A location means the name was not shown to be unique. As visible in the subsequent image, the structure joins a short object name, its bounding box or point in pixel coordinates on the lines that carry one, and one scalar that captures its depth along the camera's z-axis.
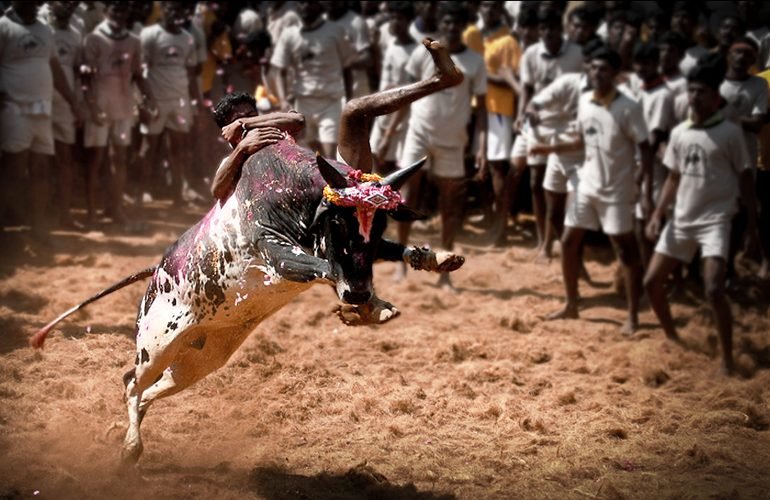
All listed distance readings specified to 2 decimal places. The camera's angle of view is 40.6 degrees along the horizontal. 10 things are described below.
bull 4.52
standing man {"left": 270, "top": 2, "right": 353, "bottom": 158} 10.92
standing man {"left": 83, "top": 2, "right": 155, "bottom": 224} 10.92
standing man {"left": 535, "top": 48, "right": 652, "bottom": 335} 8.50
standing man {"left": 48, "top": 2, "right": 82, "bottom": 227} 10.70
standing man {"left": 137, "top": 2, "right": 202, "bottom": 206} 11.73
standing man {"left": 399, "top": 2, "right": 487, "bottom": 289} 9.97
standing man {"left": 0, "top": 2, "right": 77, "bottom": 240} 9.93
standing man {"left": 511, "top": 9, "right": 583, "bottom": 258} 10.39
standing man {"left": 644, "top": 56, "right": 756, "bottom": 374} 7.47
